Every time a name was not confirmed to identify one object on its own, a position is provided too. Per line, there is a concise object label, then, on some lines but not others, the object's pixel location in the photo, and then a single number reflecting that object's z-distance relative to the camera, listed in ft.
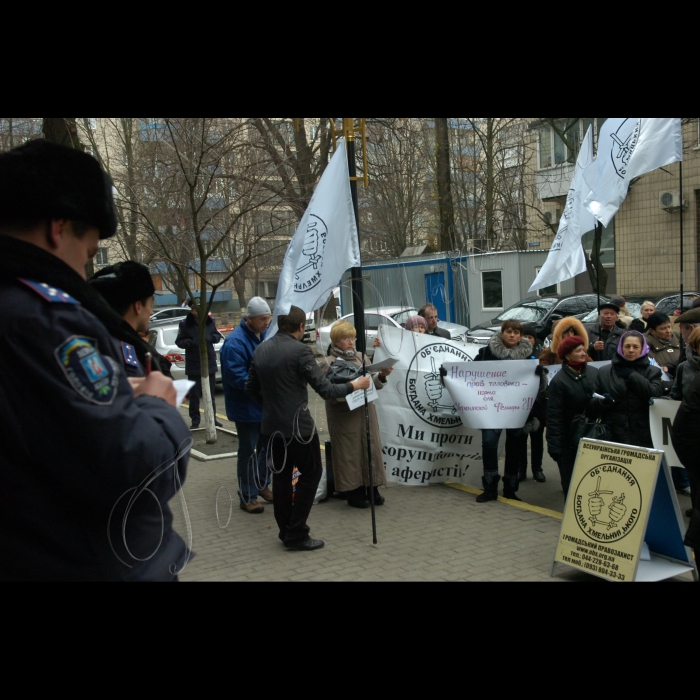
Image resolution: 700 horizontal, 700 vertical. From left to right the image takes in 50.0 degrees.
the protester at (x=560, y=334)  22.56
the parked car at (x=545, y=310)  54.29
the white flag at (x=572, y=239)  24.43
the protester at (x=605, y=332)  27.40
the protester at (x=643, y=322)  29.73
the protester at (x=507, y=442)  23.15
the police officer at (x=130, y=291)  7.16
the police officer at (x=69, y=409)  4.72
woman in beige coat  22.54
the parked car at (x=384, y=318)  25.64
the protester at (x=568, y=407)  19.85
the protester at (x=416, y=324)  26.17
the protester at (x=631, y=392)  19.56
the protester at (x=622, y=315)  30.66
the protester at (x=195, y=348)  31.42
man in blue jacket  22.22
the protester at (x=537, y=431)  23.14
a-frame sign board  15.20
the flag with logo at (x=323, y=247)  19.24
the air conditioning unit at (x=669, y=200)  78.95
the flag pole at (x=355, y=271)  19.72
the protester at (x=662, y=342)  25.16
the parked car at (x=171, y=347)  36.83
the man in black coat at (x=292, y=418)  18.66
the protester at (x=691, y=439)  14.46
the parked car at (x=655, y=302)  50.31
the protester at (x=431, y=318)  29.29
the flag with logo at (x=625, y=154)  22.13
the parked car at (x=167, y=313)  95.40
